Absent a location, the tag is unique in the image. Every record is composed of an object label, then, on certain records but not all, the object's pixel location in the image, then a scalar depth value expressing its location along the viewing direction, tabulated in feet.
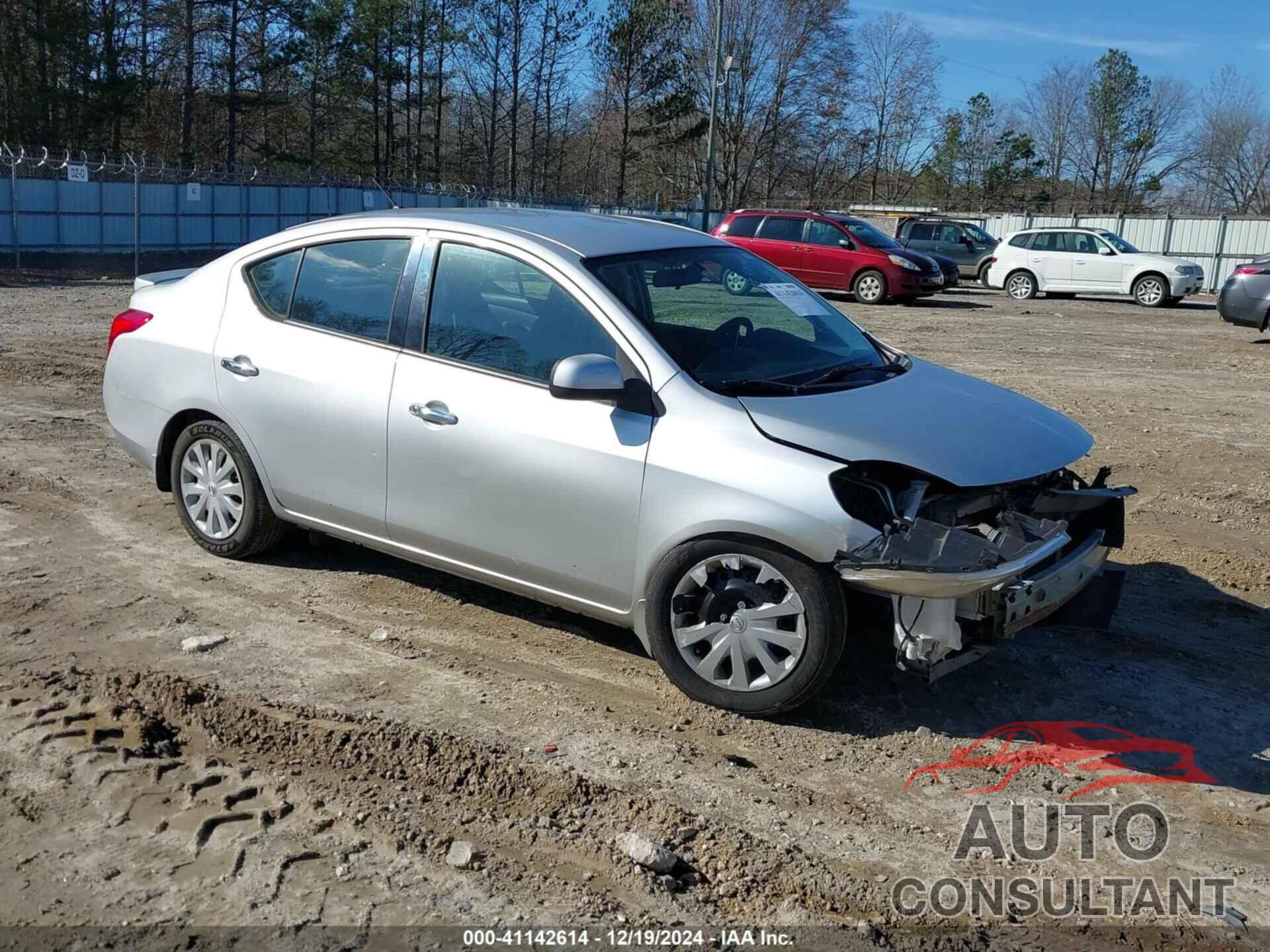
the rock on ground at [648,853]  11.05
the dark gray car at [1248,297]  55.83
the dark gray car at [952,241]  102.37
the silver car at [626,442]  13.51
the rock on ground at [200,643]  15.70
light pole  122.93
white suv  83.30
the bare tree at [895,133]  224.74
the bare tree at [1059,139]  212.84
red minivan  76.02
